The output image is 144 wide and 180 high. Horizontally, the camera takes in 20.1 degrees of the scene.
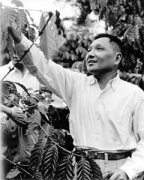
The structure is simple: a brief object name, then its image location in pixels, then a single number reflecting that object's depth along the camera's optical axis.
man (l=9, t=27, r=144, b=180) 2.27
